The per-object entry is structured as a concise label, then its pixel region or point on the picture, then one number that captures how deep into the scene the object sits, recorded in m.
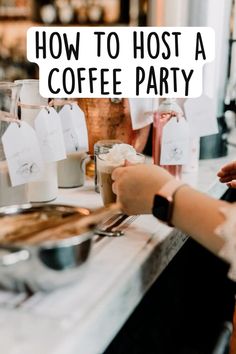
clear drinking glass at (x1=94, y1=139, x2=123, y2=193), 1.36
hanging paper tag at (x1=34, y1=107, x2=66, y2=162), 1.24
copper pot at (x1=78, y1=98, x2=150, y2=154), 1.51
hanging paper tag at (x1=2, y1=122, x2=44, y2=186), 1.13
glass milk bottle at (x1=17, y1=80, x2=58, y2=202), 1.28
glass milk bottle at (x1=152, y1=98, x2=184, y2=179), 1.45
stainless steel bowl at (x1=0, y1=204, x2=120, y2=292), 0.78
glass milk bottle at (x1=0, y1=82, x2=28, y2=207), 1.14
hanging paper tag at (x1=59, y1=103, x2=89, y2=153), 1.38
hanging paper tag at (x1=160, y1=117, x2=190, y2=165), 1.43
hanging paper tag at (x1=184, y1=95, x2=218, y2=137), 1.61
